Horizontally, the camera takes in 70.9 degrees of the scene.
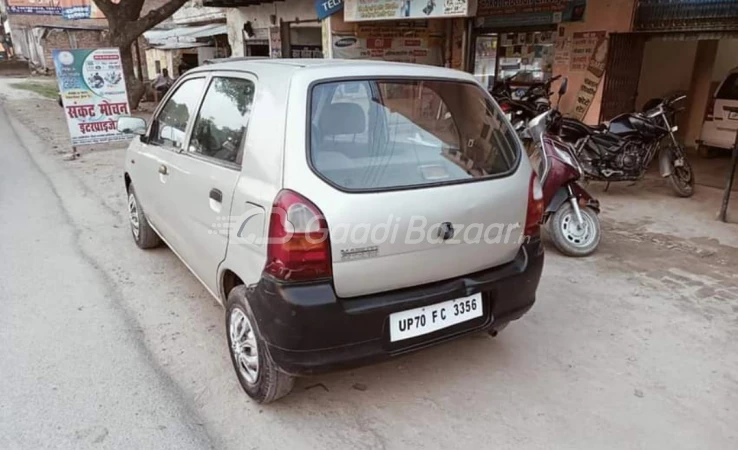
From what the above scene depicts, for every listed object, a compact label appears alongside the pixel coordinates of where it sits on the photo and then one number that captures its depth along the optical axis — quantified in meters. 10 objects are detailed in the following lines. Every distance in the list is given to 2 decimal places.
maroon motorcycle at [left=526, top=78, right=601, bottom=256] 4.44
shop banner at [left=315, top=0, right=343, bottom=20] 9.13
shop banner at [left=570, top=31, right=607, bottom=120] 7.23
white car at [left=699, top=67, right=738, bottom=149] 7.67
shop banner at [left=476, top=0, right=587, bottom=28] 7.38
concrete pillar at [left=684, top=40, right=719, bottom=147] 8.49
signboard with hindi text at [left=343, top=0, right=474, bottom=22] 6.86
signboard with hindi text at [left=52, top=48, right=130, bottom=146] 8.62
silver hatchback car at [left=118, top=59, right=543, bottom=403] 2.17
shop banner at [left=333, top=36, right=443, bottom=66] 9.91
